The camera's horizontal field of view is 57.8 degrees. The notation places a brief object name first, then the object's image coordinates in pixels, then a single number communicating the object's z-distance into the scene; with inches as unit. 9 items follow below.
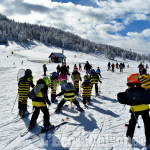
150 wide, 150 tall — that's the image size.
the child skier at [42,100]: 160.6
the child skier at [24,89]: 202.8
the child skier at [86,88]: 249.3
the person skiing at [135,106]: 128.0
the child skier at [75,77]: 328.1
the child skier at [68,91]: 205.2
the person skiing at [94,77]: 312.6
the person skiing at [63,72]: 331.3
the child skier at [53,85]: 272.4
